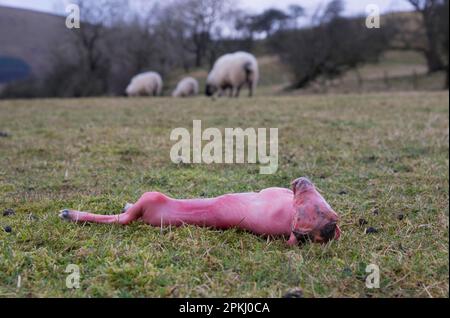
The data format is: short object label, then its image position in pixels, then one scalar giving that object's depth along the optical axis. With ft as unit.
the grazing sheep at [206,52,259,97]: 53.98
